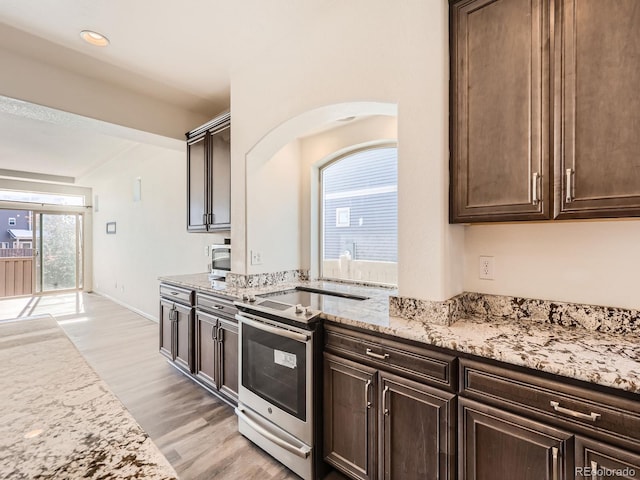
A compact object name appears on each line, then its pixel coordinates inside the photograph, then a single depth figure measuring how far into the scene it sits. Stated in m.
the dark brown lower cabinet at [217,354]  2.46
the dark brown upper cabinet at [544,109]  1.22
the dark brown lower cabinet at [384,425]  1.37
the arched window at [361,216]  2.70
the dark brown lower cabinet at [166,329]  3.18
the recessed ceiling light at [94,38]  2.18
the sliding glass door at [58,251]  7.32
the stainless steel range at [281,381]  1.78
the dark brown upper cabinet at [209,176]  2.99
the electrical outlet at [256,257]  2.72
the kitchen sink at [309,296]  2.19
